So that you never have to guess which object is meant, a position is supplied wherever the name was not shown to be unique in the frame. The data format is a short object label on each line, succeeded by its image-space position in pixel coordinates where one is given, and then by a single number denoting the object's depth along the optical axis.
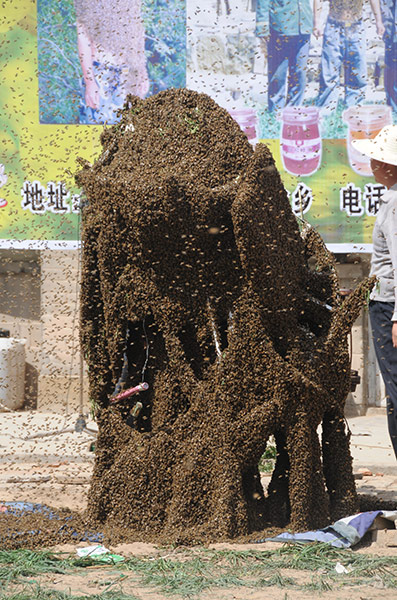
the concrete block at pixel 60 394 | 24.35
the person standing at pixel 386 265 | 10.64
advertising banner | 22.03
